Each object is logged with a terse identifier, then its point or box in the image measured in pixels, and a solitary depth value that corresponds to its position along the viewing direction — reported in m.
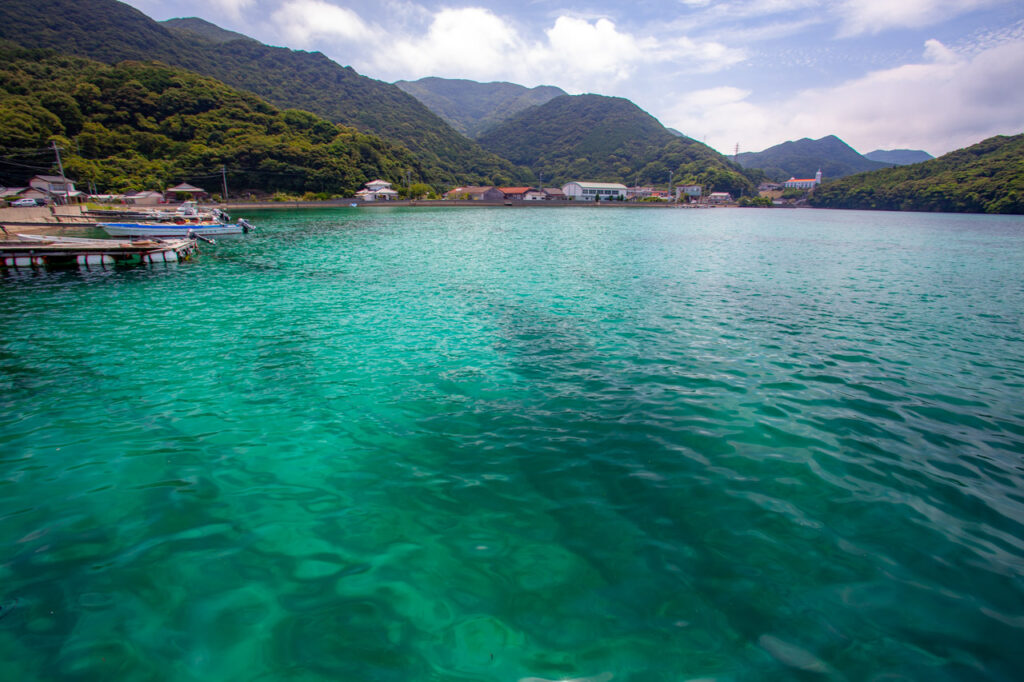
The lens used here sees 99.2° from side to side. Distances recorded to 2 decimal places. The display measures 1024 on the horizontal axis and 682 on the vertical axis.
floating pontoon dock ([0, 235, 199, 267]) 23.05
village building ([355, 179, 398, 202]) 110.88
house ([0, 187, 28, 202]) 62.25
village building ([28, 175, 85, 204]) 65.81
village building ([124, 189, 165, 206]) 70.25
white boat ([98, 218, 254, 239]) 38.41
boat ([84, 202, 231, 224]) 45.91
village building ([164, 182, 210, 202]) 78.94
